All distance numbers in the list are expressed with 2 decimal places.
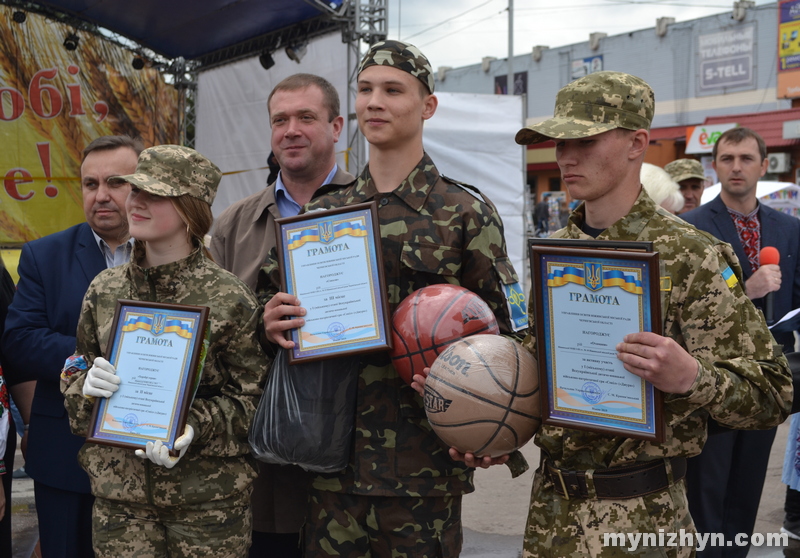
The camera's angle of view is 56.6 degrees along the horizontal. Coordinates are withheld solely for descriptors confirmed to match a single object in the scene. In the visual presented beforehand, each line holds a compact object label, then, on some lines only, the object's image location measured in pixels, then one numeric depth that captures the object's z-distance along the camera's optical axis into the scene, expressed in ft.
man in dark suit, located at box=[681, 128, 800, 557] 14.49
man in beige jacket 10.61
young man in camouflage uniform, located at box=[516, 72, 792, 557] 6.96
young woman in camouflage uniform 8.60
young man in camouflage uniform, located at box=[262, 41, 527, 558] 8.74
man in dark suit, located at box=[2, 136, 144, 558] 10.16
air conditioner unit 91.91
